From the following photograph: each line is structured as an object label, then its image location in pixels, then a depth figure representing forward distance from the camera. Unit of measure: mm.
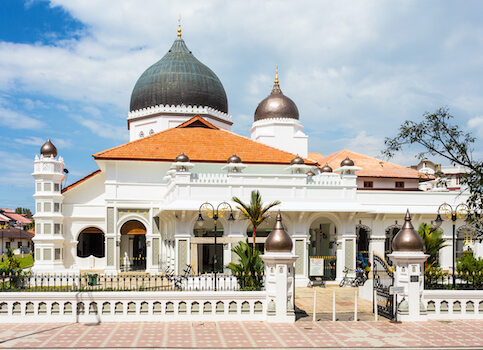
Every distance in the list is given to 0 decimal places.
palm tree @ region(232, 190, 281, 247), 23969
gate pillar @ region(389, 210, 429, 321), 16375
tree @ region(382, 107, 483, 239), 19500
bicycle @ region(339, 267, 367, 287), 25375
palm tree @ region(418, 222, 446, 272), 21028
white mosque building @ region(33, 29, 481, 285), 26359
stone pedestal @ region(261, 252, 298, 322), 15922
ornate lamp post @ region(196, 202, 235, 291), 24781
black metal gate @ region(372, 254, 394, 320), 16734
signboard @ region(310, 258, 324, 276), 25908
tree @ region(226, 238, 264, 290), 17828
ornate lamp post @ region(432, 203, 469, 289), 28592
